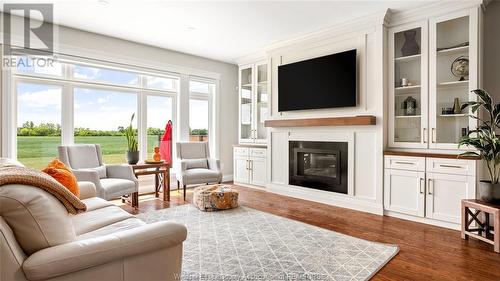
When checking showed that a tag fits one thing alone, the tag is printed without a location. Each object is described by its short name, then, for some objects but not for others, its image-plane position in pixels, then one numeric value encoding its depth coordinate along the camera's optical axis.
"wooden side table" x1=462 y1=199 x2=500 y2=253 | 2.56
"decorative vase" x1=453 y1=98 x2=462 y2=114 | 3.37
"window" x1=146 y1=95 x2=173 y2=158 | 5.26
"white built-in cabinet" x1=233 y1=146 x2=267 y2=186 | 5.43
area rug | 2.16
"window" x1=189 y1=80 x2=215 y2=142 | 5.88
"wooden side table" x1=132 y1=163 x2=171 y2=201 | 4.28
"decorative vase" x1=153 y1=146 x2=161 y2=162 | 4.56
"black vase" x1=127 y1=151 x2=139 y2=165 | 4.29
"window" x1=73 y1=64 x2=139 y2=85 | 4.46
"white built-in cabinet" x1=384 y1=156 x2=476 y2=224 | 3.15
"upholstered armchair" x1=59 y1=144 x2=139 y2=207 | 3.49
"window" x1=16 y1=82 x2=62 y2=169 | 3.96
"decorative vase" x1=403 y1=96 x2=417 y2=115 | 3.72
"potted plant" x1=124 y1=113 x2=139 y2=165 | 4.29
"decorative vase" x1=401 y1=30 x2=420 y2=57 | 3.69
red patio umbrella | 5.37
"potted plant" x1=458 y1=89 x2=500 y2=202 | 2.75
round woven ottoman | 3.85
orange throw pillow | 2.26
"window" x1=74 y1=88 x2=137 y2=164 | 4.51
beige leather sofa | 1.11
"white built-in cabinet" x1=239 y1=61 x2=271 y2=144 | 5.55
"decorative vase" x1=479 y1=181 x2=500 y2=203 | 2.73
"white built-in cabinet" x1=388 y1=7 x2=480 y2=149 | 3.30
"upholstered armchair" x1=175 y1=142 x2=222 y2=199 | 4.52
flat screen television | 4.04
